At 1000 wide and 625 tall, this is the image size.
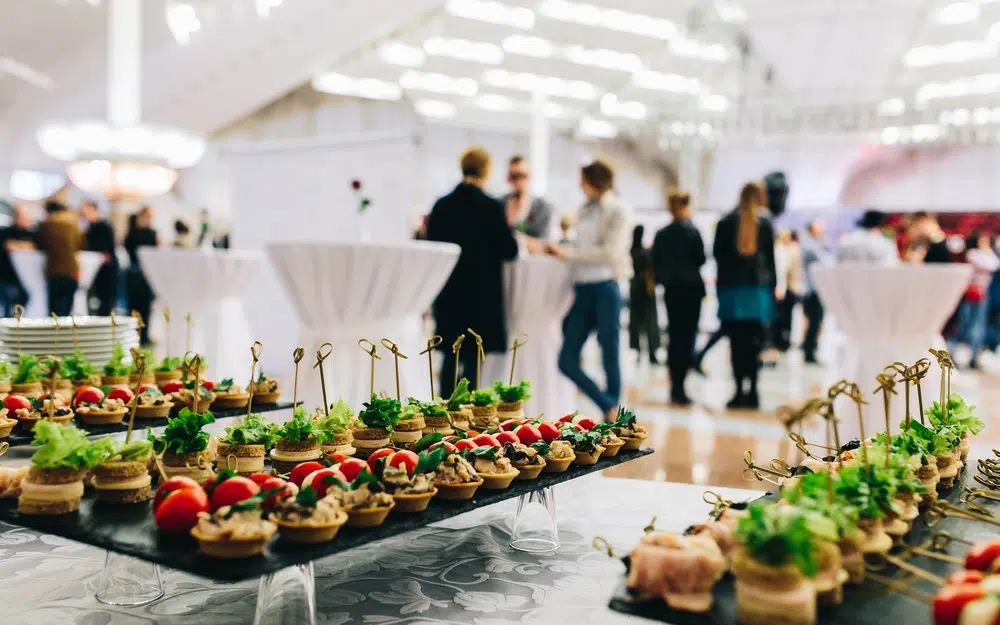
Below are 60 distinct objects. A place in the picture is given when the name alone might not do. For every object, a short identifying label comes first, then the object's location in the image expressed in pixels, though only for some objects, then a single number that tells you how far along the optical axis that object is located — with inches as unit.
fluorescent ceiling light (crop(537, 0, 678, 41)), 469.7
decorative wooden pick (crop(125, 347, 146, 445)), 65.1
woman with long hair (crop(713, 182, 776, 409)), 202.2
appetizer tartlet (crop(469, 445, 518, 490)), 75.1
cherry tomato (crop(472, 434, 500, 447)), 82.4
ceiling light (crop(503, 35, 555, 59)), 505.7
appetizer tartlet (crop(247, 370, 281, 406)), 115.9
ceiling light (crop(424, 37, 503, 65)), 504.7
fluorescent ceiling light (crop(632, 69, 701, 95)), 601.9
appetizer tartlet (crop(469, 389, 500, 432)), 99.0
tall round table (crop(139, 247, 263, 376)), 194.7
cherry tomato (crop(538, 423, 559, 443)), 88.5
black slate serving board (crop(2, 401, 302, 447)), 88.2
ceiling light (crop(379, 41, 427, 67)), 502.6
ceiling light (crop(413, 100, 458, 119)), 613.0
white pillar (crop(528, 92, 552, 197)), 333.4
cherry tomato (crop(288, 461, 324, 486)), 70.8
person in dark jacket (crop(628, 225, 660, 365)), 216.4
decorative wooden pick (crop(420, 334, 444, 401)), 92.8
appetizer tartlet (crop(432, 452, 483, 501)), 71.4
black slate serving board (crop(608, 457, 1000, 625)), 47.7
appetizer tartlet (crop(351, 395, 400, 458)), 87.7
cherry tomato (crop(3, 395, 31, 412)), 95.4
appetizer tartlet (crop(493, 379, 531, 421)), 103.6
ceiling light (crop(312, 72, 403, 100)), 550.3
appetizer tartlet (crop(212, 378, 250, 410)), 112.1
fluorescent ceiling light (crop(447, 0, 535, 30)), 454.3
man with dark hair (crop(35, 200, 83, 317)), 270.1
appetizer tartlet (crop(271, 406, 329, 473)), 79.6
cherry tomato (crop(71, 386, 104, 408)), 102.2
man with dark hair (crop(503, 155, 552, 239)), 168.9
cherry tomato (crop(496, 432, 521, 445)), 84.6
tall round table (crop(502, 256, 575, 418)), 158.4
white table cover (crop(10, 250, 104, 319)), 297.3
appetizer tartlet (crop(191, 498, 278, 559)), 55.1
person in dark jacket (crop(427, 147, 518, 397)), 147.5
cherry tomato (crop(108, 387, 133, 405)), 105.5
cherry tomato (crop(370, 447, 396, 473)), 75.4
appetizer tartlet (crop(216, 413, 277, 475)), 79.5
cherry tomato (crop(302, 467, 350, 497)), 65.7
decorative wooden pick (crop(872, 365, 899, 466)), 58.6
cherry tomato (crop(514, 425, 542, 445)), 86.4
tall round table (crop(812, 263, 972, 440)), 134.4
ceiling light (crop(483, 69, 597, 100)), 561.6
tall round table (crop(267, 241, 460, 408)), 125.6
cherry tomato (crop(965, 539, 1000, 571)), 48.9
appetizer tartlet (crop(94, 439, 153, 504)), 67.3
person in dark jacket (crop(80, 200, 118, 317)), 304.0
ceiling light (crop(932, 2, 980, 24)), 412.5
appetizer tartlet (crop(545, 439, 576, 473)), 81.8
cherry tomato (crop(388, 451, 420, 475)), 72.4
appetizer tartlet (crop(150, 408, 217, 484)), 75.1
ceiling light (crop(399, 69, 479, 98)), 553.2
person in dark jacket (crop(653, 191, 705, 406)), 211.2
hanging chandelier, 293.0
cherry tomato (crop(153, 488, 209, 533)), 59.7
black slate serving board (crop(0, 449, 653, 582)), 54.4
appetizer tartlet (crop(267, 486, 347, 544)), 57.9
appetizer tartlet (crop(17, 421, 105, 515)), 64.4
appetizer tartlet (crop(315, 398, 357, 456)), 84.0
